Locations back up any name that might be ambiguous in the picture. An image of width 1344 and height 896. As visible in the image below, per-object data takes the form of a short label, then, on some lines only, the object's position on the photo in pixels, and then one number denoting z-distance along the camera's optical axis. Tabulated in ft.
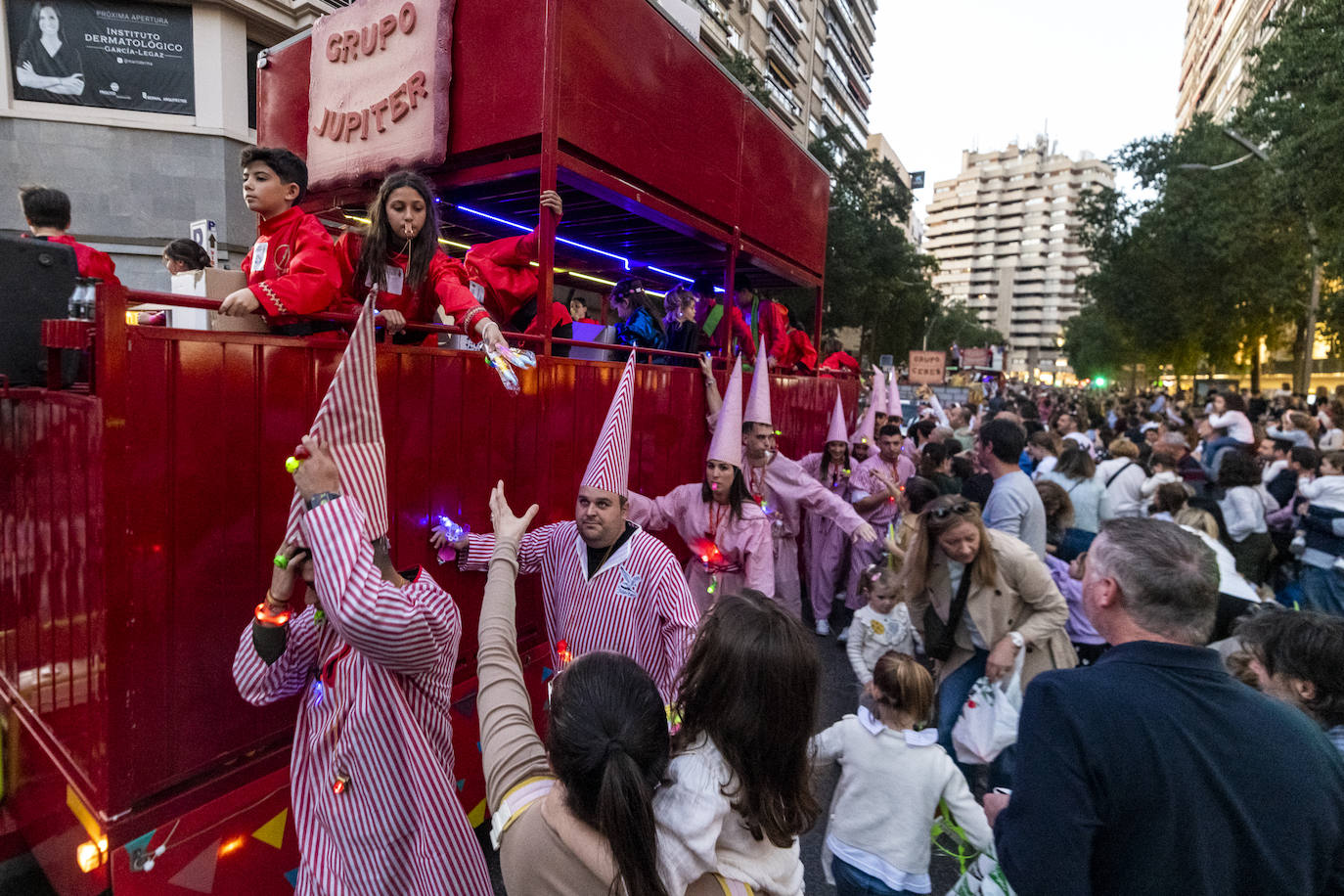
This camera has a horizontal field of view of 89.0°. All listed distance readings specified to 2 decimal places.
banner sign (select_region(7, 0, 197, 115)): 33.45
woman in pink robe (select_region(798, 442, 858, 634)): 22.95
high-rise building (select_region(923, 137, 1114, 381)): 373.61
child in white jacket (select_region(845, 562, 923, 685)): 15.01
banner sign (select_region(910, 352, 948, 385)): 66.03
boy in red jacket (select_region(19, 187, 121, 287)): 11.22
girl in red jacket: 10.22
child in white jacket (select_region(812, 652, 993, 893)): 8.81
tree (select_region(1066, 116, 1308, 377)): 69.62
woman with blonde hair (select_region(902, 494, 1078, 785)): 11.22
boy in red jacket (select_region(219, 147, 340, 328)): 8.73
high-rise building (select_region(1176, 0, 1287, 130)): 156.87
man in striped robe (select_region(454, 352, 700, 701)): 10.08
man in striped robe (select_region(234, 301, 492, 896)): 6.40
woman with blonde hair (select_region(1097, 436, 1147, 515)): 20.21
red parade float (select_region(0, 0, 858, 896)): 7.24
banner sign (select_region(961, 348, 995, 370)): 119.03
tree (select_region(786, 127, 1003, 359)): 73.56
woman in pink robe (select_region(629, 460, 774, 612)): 14.51
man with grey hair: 4.93
